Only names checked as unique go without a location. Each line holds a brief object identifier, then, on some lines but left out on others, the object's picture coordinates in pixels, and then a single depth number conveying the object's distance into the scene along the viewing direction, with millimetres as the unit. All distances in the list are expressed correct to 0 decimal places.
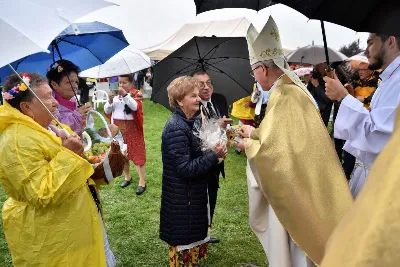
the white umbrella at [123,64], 5954
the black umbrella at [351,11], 2353
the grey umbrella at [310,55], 8698
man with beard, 2299
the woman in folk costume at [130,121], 5750
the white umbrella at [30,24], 1928
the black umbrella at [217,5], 3227
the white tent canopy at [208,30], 6551
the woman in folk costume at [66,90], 3324
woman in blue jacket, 3025
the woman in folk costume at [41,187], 2176
